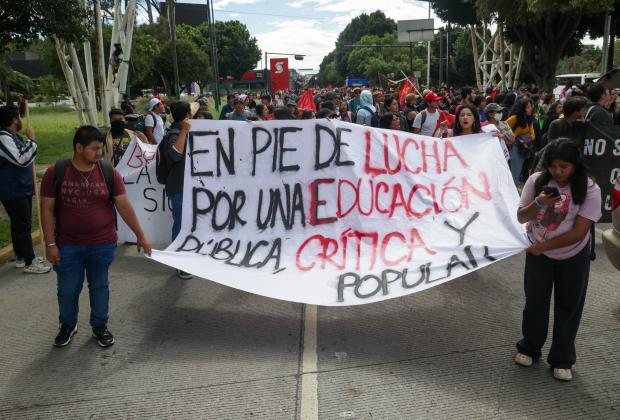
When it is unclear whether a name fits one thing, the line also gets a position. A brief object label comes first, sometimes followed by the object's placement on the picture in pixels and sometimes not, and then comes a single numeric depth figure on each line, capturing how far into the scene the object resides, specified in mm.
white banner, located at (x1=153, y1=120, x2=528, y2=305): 4066
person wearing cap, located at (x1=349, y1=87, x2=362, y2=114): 14277
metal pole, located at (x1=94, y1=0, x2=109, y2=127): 13242
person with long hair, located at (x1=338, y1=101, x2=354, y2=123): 11766
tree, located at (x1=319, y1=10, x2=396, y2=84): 114750
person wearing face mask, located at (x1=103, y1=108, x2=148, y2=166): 7688
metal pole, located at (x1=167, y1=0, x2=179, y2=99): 29141
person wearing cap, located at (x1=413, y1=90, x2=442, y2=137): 7836
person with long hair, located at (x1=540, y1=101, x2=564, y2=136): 8648
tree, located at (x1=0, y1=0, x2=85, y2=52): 7972
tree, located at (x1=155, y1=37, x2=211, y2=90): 44800
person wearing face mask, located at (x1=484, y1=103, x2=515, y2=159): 6388
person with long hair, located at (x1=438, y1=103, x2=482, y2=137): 5246
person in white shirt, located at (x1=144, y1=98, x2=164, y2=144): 8109
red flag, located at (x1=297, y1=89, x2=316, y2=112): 14056
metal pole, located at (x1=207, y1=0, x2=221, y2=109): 34862
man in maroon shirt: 3750
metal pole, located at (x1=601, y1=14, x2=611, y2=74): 19984
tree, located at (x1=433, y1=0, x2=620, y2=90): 21072
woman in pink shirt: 3182
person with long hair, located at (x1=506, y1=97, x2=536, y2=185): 6973
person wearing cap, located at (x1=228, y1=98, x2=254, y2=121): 9570
